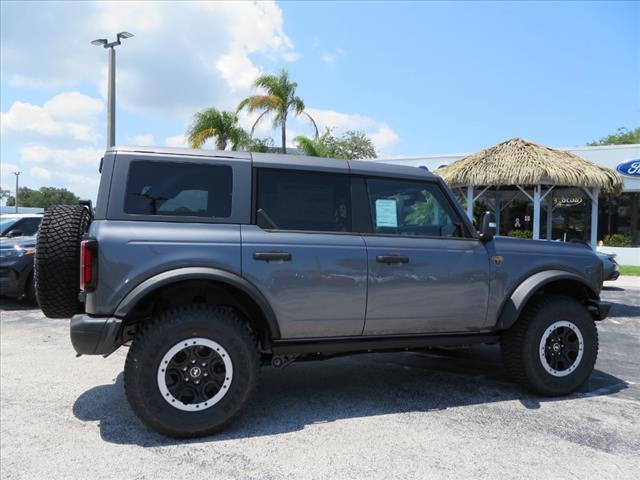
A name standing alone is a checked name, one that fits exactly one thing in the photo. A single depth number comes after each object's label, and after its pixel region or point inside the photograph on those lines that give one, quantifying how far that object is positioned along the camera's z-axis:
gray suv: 3.51
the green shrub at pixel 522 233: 21.30
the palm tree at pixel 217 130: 21.69
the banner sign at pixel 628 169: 19.28
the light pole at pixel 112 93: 13.68
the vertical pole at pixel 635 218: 20.77
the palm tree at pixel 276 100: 19.88
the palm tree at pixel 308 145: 20.52
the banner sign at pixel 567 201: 21.72
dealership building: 19.19
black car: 8.73
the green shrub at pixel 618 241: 19.25
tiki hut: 11.61
